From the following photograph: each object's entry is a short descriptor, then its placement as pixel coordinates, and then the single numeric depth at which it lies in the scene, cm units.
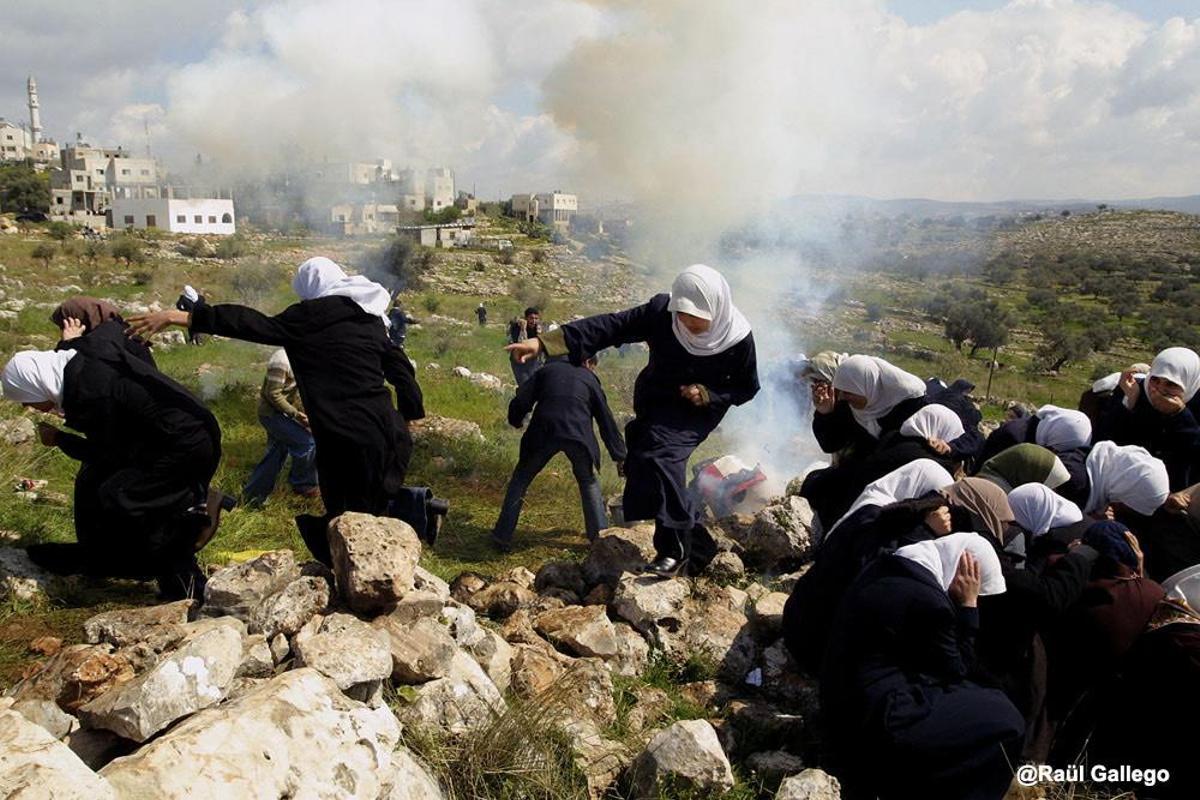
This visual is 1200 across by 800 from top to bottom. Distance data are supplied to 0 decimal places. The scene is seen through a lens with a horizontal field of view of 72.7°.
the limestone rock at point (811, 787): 245
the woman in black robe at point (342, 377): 395
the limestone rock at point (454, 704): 280
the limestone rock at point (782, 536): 493
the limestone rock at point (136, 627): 298
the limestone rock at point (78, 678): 267
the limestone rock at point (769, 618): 395
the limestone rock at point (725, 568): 459
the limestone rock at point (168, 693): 231
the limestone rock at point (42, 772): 173
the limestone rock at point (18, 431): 614
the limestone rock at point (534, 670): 323
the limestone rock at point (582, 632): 362
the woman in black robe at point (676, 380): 428
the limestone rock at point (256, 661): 282
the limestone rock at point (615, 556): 450
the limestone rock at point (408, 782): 238
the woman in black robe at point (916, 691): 264
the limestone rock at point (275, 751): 200
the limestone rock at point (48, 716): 244
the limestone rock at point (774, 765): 290
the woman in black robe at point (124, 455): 360
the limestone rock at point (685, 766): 260
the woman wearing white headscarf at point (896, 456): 409
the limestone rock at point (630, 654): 362
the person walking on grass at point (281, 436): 561
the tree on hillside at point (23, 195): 5444
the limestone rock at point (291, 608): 310
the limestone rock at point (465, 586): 416
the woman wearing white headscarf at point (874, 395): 430
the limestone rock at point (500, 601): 407
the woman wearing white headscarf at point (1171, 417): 458
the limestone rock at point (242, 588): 320
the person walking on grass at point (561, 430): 509
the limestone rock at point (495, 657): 329
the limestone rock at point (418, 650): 290
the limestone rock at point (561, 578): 446
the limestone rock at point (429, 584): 352
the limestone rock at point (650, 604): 391
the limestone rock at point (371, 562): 317
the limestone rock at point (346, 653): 265
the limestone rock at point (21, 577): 368
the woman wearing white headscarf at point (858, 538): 306
